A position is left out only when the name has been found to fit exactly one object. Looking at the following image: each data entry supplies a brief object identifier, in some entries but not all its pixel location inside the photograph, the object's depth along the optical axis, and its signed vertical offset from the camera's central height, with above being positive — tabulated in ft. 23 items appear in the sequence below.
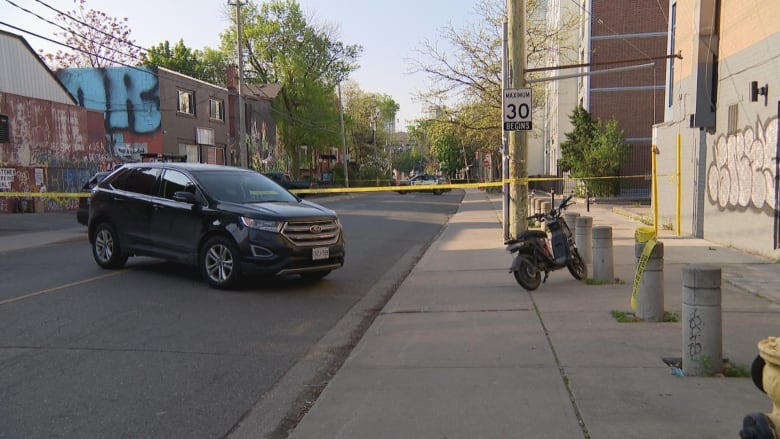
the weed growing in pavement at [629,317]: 21.56 -5.23
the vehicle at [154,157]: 91.97 +3.32
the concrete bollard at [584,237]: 32.83 -3.59
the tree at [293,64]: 170.19 +31.43
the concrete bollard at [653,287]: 21.26 -4.10
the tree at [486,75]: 92.73 +14.38
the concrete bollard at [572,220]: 37.93 -3.15
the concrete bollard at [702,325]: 15.83 -4.06
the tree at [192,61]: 211.61 +41.15
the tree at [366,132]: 243.07 +18.22
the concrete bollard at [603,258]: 28.55 -4.12
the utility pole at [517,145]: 42.65 +1.81
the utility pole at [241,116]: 102.42 +10.28
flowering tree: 171.73 +38.72
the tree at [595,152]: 94.43 +2.65
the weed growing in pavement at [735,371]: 15.94 -5.30
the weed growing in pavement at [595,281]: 28.71 -5.24
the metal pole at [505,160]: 47.98 +0.88
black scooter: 27.45 -3.78
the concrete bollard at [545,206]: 48.58 -2.89
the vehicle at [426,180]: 167.11 -1.94
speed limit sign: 41.01 +4.20
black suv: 28.02 -2.17
